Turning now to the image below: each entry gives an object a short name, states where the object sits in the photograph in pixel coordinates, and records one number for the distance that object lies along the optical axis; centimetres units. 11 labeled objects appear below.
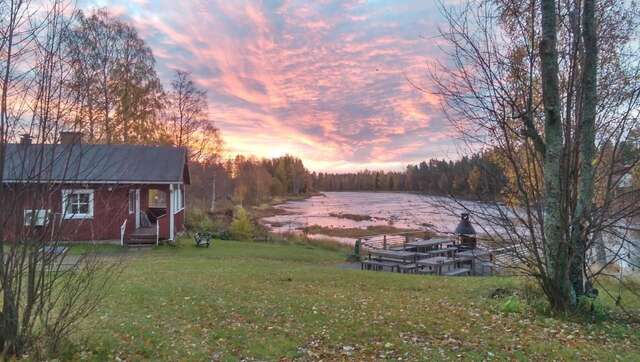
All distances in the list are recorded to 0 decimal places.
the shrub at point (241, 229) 2395
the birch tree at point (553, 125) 583
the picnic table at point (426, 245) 1825
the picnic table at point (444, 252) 1715
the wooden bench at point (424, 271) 1566
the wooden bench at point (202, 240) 1931
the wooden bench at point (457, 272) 1537
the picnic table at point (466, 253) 1741
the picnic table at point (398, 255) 1551
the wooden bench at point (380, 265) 1572
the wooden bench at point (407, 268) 1536
